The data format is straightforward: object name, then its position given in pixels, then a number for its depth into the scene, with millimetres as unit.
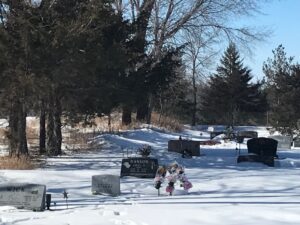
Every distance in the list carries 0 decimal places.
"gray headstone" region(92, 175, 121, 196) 12320
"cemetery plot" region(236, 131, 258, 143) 36234
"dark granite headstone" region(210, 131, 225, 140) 35781
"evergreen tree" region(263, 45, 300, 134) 35594
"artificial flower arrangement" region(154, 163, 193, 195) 12356
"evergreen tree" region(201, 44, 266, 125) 63094
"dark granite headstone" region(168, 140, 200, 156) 22828
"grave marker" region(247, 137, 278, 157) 22641
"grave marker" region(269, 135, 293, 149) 30125
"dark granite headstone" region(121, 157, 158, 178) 15211
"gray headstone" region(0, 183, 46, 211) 10438
